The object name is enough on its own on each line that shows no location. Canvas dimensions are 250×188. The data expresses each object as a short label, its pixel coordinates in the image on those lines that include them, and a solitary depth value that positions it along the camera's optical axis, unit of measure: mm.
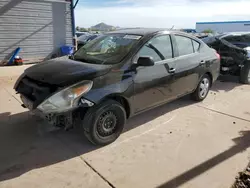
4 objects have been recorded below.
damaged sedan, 3301
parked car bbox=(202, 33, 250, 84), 7551
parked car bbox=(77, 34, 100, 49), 15119
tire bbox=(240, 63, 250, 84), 7574
